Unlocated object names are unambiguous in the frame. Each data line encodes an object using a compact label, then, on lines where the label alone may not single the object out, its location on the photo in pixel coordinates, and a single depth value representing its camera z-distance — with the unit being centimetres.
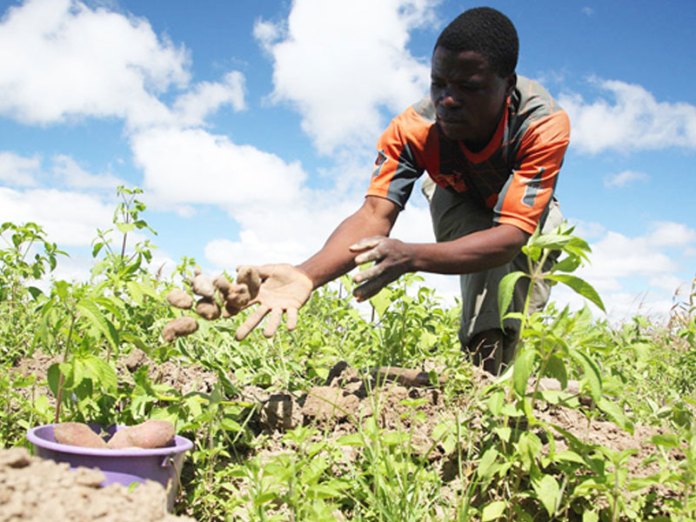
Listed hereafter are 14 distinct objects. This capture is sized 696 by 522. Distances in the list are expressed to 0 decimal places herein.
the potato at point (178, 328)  231
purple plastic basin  185
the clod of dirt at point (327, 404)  255
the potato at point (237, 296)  232
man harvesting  268
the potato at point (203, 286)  230
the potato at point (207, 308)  230
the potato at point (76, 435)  194
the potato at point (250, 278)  235
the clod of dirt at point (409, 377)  300
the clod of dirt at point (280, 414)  259
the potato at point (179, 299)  227
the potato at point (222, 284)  226
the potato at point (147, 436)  198
